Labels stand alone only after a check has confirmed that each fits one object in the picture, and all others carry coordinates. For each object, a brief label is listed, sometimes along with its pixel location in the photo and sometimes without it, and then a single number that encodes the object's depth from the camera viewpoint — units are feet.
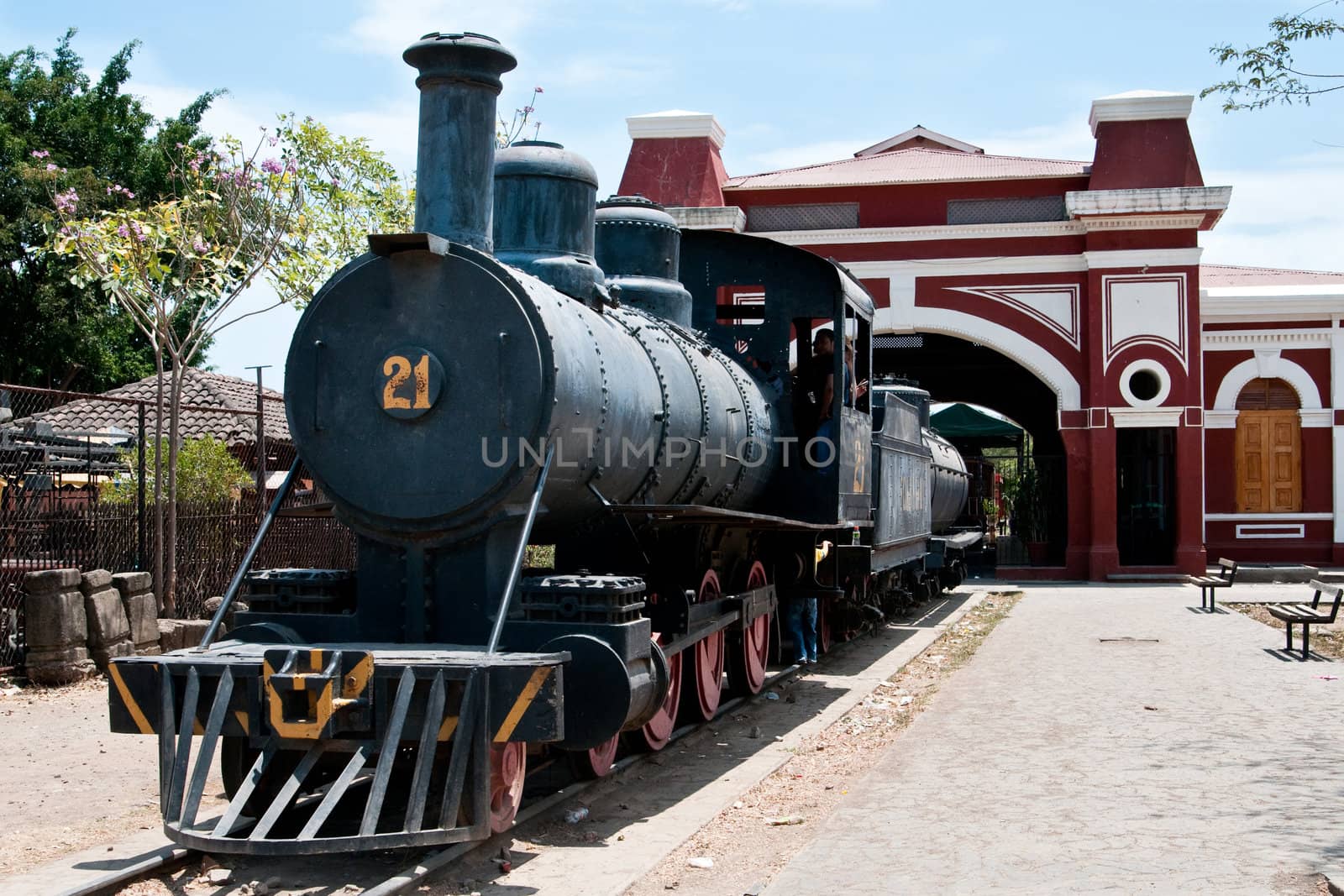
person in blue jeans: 36.58
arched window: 75.61
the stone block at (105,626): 33.17
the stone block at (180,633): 35.29
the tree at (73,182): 90.63
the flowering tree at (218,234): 41.37
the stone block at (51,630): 32.04
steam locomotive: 16.66
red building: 71.36
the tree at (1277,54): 30.19
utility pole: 38.69
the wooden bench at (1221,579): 57.47
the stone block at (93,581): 33.09
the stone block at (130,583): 34.27
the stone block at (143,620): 34.42
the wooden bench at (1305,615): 40.06
